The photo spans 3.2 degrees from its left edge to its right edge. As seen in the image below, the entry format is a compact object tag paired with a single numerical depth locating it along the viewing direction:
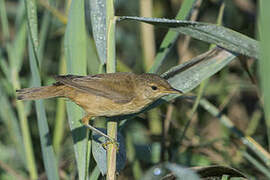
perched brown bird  3.75
